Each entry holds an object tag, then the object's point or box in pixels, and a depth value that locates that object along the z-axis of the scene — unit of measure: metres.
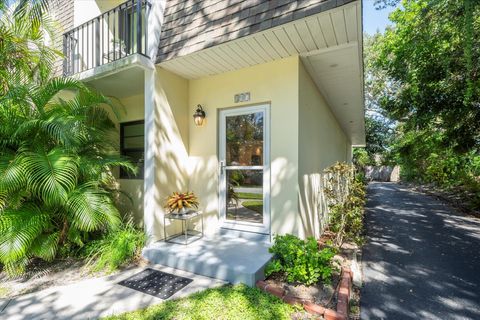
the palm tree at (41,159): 3.34
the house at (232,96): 3.65
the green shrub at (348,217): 4.56
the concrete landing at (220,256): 3.28
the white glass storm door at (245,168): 4.38
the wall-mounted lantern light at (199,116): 4.74
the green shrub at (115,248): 3.75
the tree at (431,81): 5.07
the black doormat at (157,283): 3.11
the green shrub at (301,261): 3.14
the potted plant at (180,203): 4.19
